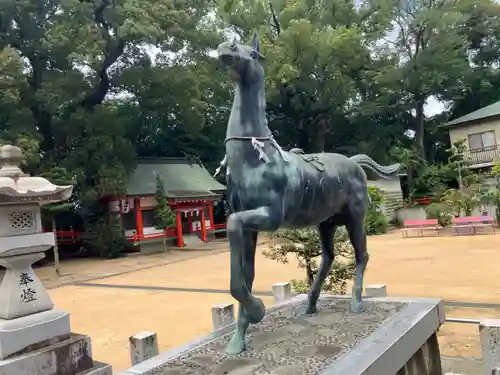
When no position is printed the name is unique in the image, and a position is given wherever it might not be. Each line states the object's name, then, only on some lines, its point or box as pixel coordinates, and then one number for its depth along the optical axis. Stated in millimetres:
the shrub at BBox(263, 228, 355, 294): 6356
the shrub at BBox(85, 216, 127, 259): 17625
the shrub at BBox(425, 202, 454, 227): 18703
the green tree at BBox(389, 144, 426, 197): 22547
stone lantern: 3773
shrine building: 18688
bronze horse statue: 2994
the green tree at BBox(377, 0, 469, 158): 23922
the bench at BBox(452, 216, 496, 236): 15572
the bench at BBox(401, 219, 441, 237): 16562
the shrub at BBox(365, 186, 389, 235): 18953
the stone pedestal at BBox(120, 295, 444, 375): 2969
